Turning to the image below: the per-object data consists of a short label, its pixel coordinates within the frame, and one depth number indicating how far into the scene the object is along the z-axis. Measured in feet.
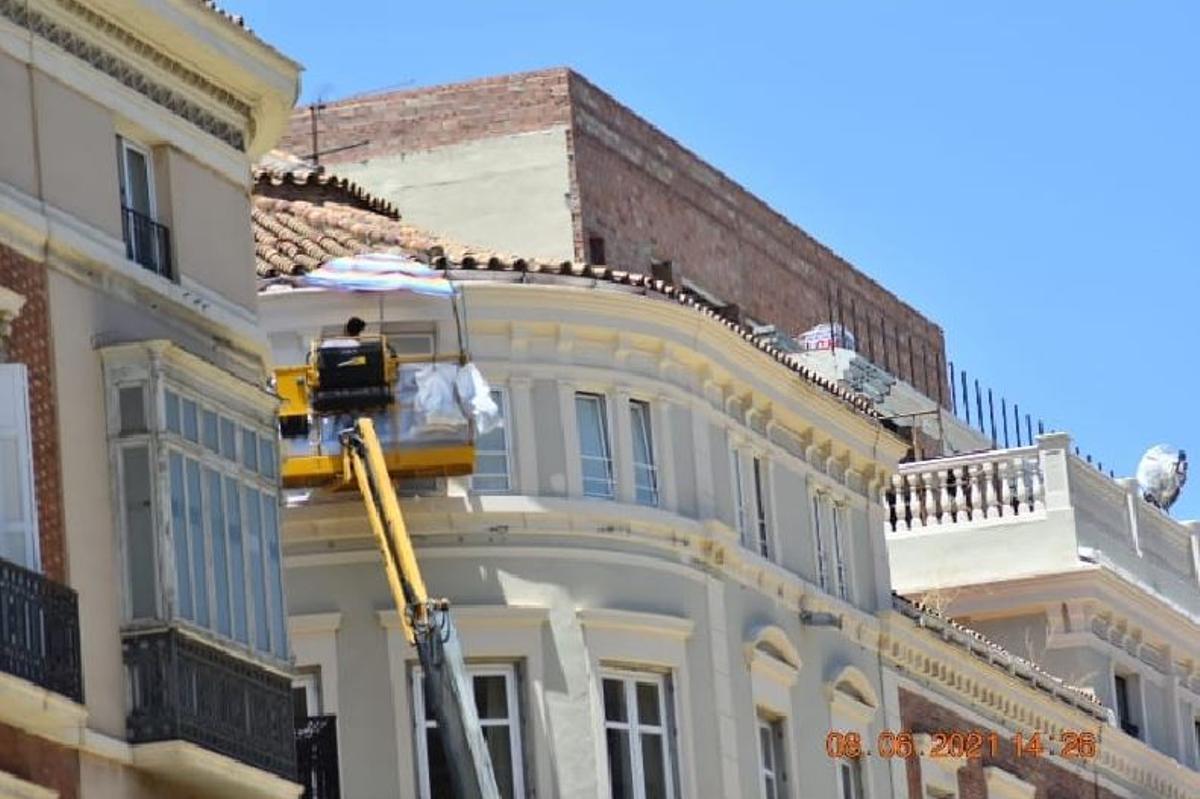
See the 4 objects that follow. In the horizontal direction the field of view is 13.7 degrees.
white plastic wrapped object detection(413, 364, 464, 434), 161.48
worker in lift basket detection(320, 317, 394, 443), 161.07
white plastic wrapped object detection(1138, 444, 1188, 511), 247.09
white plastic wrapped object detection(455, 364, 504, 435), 161.79
